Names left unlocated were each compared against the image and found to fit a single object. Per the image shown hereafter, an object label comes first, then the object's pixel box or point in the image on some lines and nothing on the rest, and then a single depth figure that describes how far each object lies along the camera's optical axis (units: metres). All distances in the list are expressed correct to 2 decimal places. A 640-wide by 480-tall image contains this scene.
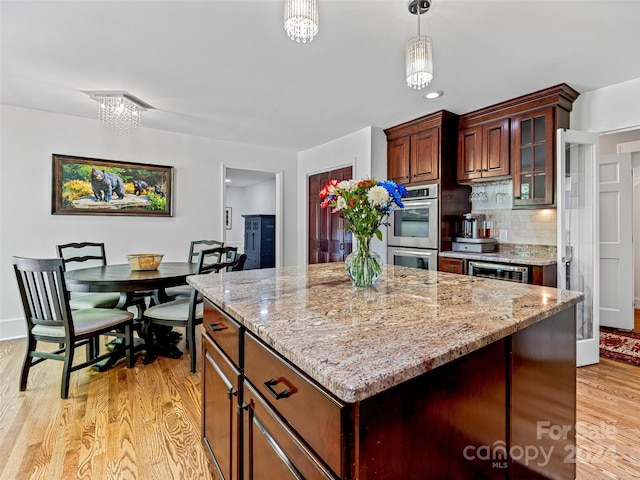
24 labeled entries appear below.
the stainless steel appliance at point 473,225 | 3.70
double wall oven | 3.70
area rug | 3.00
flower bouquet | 1.55
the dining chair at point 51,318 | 2.21
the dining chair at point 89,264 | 3.08
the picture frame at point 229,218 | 8.49
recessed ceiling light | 3.07
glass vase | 1.66
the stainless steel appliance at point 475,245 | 3.43
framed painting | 3.72
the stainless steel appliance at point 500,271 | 2.92
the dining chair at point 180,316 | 2.69
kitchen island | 0.72
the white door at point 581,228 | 2.87
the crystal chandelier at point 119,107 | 3.09
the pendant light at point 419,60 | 1.74
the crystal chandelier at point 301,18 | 1.35
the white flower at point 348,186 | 1.56
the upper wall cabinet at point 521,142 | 3.00
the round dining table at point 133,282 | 2.50
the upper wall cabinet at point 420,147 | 3.67
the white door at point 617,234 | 3.80
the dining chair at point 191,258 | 3.50
